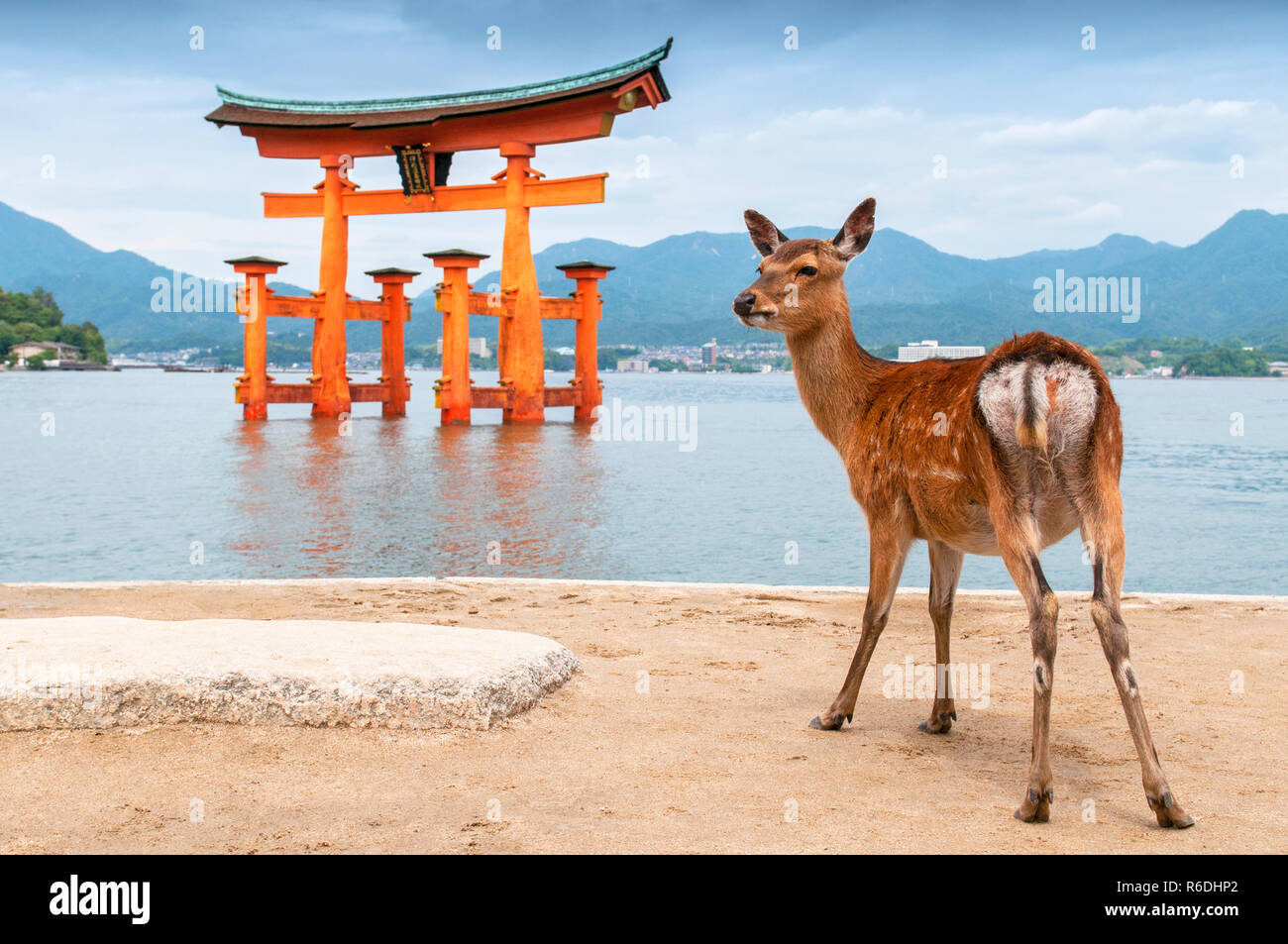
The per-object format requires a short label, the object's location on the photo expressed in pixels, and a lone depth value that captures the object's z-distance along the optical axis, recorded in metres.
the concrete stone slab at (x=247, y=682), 4.70
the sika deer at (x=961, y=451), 4.04
